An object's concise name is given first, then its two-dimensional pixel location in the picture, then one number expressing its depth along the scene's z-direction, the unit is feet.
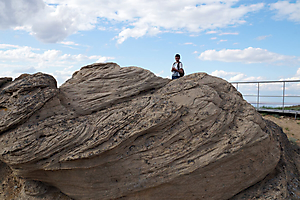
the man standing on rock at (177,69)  26.03
